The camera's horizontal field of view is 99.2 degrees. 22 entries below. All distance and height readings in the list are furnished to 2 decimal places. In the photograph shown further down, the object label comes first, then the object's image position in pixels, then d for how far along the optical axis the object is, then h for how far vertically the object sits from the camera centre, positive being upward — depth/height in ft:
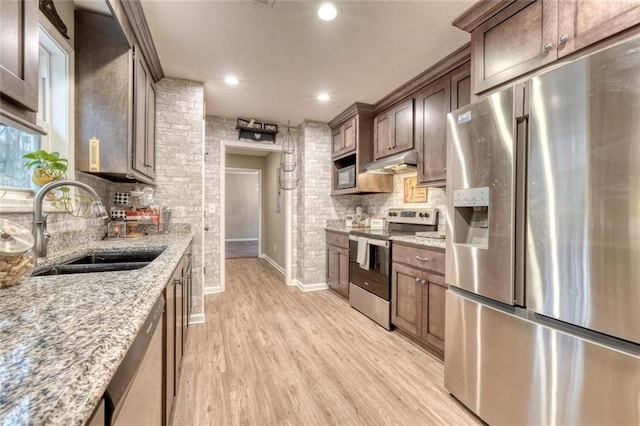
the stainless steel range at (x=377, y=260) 8.77 -1.69
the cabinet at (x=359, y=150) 11.22 +2.66
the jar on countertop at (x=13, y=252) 2.84 -0.44
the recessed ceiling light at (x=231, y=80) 8.79 +4.34
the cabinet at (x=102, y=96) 5.98 +2.55
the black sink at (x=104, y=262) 4.28 -0.96
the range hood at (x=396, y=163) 8.82 +1.70
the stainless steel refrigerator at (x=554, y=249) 3.26 -0.52
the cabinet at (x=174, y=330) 3.97 -2.11
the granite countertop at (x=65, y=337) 1.25 -0.87
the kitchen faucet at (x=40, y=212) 3.84 -0.02
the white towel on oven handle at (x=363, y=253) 9.58 -1.47
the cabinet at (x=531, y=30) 3.87 +3.02
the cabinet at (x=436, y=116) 7.40 +2.95
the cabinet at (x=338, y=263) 11.32 -2.24
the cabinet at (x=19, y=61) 2.46 +1.43
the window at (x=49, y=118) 4.66 +1.96
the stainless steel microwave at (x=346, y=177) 11.58 +1.54
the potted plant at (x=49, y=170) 4.61 +0.73
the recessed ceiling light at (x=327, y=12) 5.65 +4.25
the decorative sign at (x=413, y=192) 9.93 +0.78
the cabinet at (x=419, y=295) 6.85 -2.28
